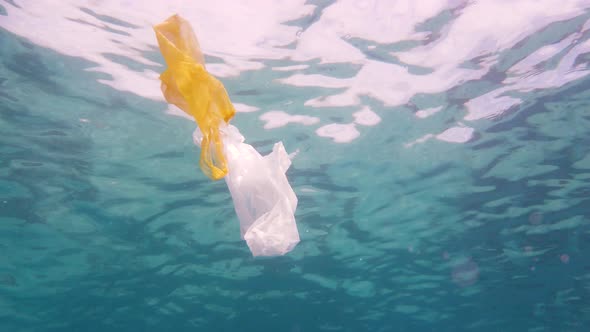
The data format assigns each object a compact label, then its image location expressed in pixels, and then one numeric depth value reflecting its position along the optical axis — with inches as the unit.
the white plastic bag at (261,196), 122.1
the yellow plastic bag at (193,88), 90.2
